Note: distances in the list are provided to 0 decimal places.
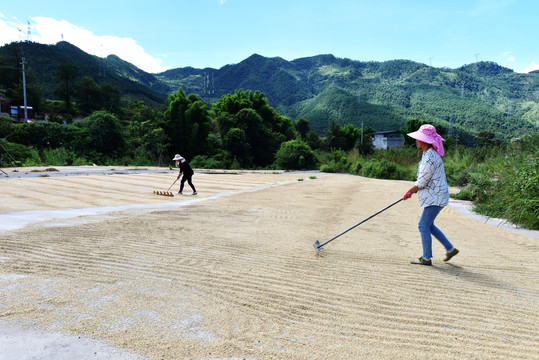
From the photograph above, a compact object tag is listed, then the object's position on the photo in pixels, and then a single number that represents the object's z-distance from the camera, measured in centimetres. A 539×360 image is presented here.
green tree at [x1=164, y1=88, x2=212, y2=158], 3641
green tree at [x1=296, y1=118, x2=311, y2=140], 5722
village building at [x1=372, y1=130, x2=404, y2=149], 8700
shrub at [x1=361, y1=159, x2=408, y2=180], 2159
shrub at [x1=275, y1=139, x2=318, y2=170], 3306
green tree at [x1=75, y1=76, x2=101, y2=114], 5522
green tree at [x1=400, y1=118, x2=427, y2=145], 7445
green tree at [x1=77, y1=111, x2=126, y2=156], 2767
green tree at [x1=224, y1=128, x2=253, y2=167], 3416
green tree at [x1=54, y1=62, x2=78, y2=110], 5759
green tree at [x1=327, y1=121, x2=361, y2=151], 5688
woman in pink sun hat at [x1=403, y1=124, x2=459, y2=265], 441
